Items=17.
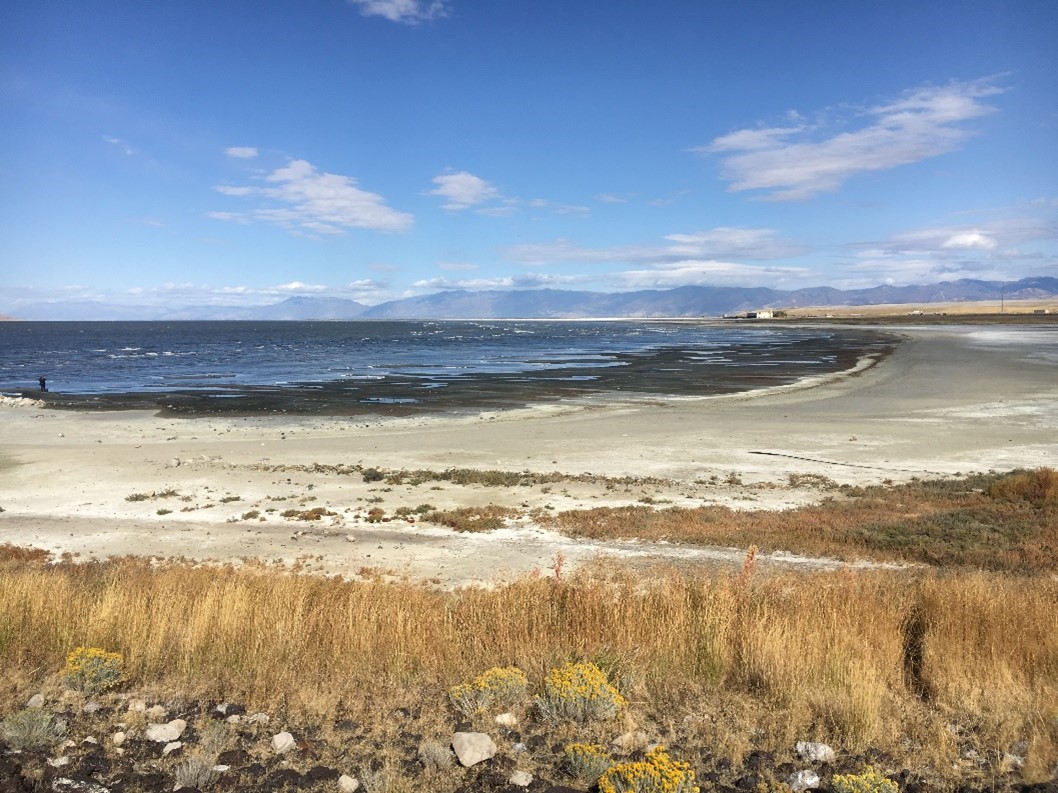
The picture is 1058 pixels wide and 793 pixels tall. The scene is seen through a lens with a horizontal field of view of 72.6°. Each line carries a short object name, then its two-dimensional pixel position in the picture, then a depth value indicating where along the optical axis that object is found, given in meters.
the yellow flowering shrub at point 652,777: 4.97
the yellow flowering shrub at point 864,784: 5.08
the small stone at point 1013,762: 5.55
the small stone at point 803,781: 5.34
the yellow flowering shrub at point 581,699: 6.32
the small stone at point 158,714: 6.29
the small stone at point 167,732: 5.98
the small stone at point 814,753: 5.70
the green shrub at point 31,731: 5.67
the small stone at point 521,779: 5.45
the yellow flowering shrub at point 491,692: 6.46
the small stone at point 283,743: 5.82
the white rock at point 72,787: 5.26
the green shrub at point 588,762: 5.43
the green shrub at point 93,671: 6.75
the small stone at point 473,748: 5.64
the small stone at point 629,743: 5.89
